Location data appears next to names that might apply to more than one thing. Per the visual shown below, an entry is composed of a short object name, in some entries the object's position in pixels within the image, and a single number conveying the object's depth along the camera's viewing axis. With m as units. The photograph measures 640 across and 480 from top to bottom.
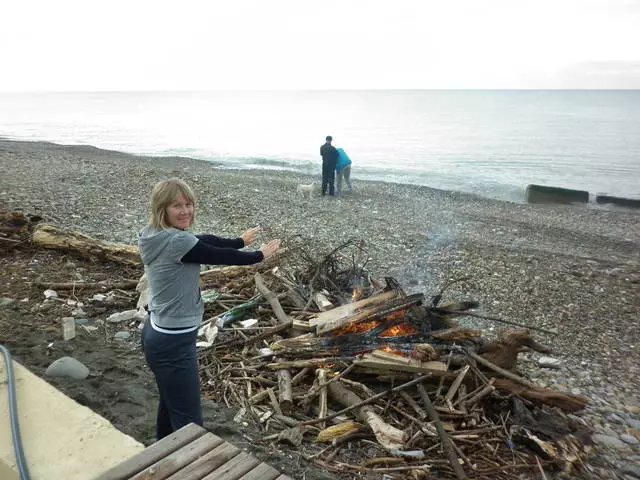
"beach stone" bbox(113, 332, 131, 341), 5.65
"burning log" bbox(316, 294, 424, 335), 5.19
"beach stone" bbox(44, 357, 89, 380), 4.59
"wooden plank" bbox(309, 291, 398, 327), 5.41
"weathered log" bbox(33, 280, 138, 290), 6.67
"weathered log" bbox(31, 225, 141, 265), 7.75
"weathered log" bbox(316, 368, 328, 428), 4.36
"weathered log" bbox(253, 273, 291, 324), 5.81
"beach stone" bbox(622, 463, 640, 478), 4.08
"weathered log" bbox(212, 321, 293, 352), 5.47
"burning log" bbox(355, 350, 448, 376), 4.56
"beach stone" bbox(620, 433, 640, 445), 4.55
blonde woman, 2.83
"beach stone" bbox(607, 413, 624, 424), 4.90
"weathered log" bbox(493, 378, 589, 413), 4.68
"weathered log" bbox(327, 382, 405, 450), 3.98
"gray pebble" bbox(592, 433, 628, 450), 4.46
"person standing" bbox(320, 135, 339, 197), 16.72
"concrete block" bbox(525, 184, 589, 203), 22.17
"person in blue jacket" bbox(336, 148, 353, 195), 17.66
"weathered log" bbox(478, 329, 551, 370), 5.05
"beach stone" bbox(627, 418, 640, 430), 4.81
